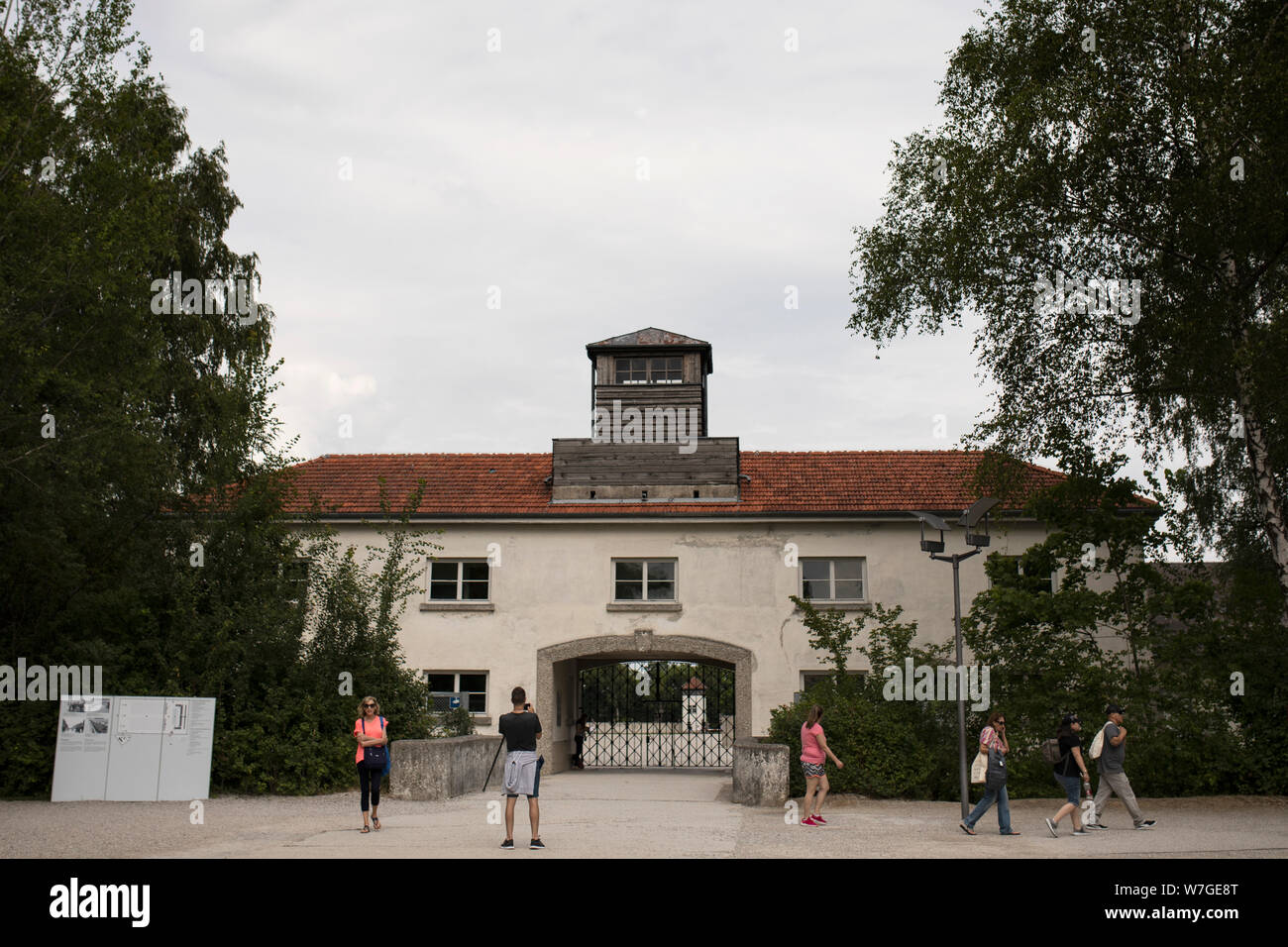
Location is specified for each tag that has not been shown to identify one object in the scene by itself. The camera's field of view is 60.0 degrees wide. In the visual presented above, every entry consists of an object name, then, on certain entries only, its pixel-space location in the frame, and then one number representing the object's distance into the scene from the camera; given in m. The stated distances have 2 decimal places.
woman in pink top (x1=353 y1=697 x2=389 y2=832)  13.90
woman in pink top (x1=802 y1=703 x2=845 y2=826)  15.62
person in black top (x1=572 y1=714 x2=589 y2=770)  28.98
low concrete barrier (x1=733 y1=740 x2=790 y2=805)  17.28
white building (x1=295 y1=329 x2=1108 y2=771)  25.25
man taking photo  11.73
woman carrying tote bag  13.81
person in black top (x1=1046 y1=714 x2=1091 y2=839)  13.84
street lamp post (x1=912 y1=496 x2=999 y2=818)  14.91
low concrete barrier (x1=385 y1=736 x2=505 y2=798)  17.58
